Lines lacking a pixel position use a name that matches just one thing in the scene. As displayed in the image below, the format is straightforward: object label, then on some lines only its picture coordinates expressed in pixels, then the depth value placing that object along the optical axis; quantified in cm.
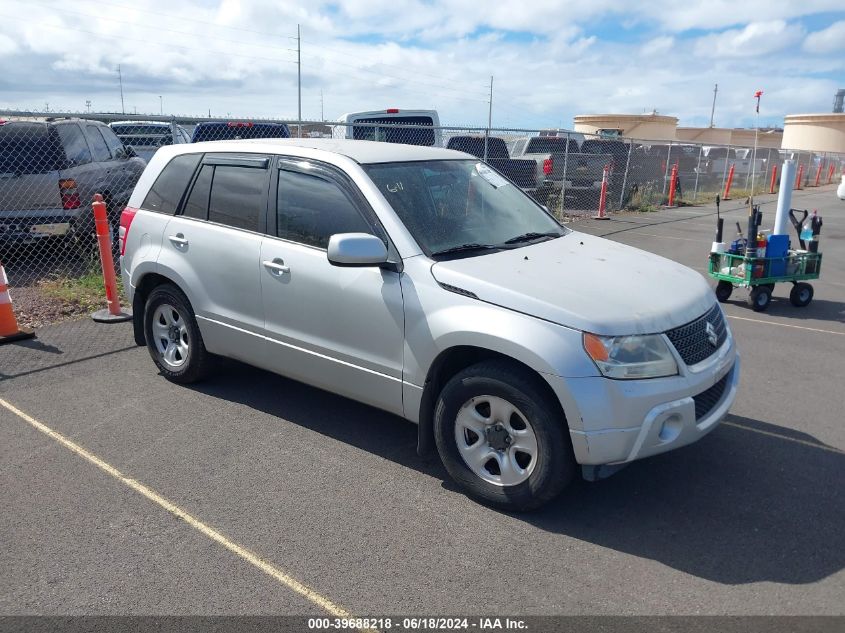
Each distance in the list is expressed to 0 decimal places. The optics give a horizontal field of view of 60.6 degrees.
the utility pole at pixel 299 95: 4237
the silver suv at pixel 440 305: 349
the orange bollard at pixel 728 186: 2442
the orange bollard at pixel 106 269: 710
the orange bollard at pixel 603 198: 1634
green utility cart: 809
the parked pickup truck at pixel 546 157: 1628
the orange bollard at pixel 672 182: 2064
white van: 1318
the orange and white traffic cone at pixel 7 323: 656
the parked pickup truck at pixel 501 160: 1487
